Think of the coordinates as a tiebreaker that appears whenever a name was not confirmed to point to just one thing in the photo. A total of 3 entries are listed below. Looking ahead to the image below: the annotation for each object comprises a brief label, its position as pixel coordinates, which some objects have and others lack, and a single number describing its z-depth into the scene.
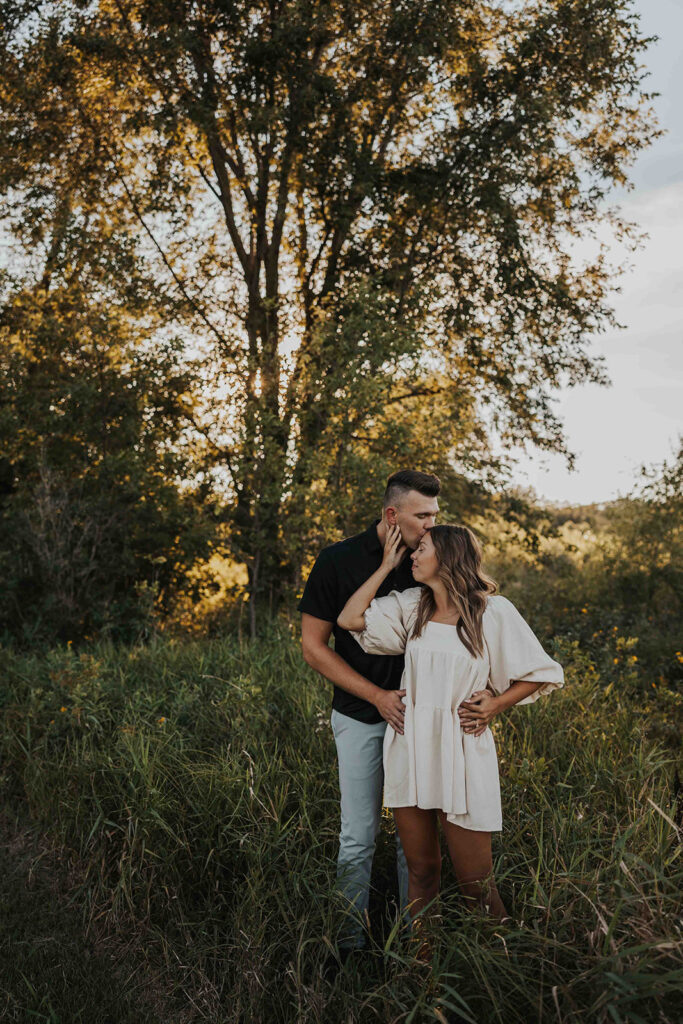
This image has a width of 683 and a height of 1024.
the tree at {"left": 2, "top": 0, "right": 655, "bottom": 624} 8.95
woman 3.01
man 3.42
